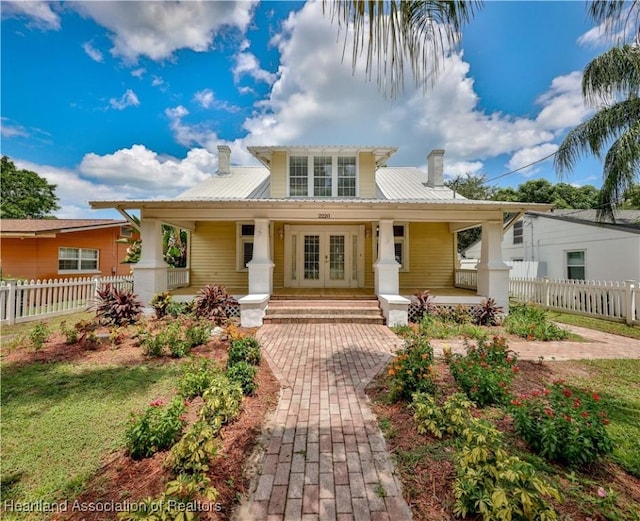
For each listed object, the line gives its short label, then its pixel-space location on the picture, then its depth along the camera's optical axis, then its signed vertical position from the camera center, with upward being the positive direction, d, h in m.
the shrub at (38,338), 5.28 -1.40
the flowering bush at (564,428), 2.30 -1.42
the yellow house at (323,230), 8.50 +1.45
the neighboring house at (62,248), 13.47 +0.98
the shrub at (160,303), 8.09 -1.10
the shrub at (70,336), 5.79 -1.49
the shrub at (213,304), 7.84 -1.11
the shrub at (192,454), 2.12 -1.48
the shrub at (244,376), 3.69 -1.50
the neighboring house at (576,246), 11.41 +1.10
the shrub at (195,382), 3.62 -1.56
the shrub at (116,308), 7.23 -1.12
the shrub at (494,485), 1.64 -1.43
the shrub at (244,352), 4.36 -1.37
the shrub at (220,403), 2.88 -1.53
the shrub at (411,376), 3.48 -1.40
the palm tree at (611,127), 8.41 +4.97
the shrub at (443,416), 2.73 -1.54
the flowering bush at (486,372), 3.40 -1.43
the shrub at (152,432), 2.47 -1.52
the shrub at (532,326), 6.74 -1.53
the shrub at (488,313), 8.25 -1.38
